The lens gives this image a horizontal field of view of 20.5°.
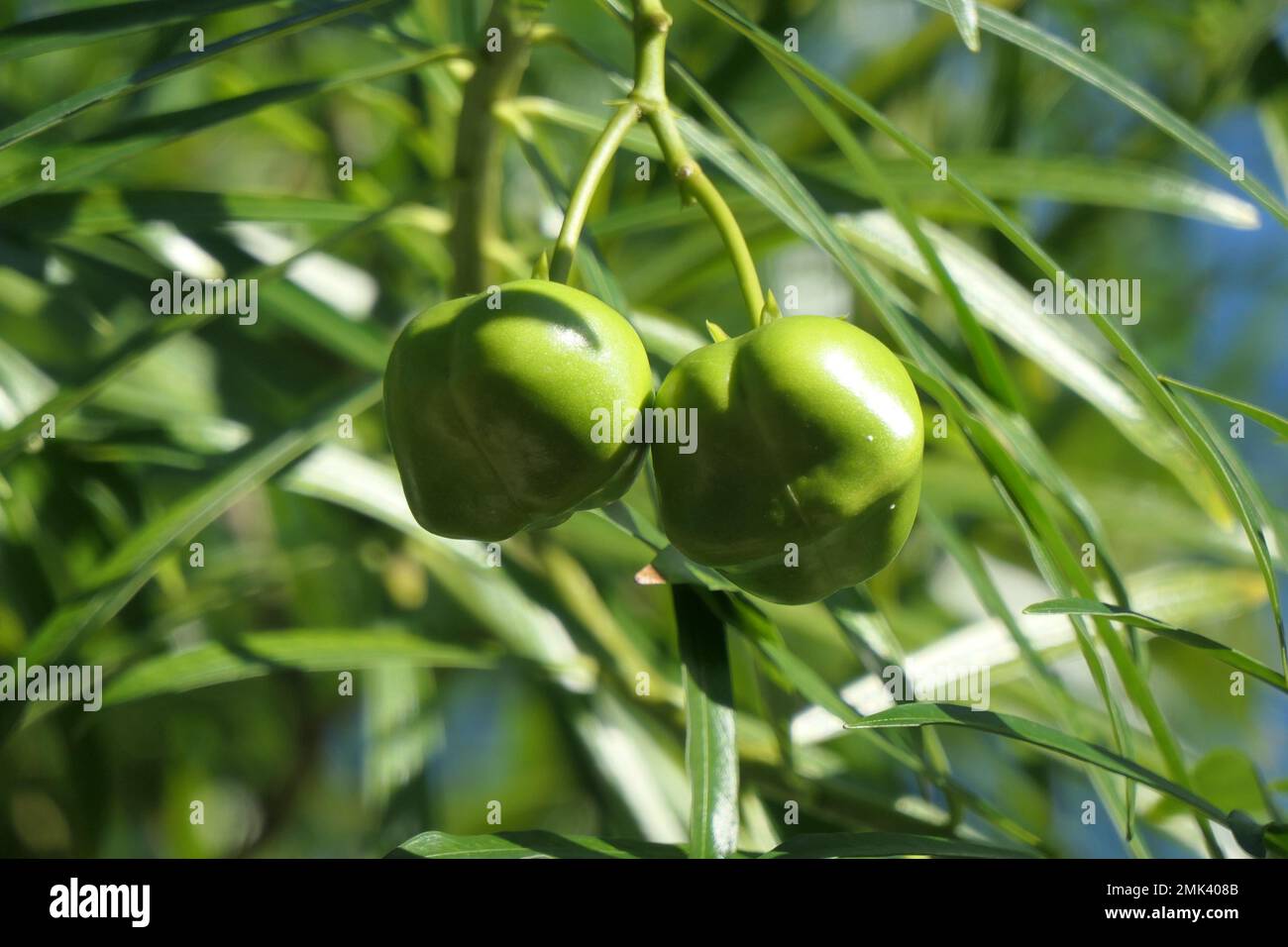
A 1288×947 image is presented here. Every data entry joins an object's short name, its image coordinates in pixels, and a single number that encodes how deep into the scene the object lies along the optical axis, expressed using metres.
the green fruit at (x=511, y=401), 0.44
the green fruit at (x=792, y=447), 0.44
